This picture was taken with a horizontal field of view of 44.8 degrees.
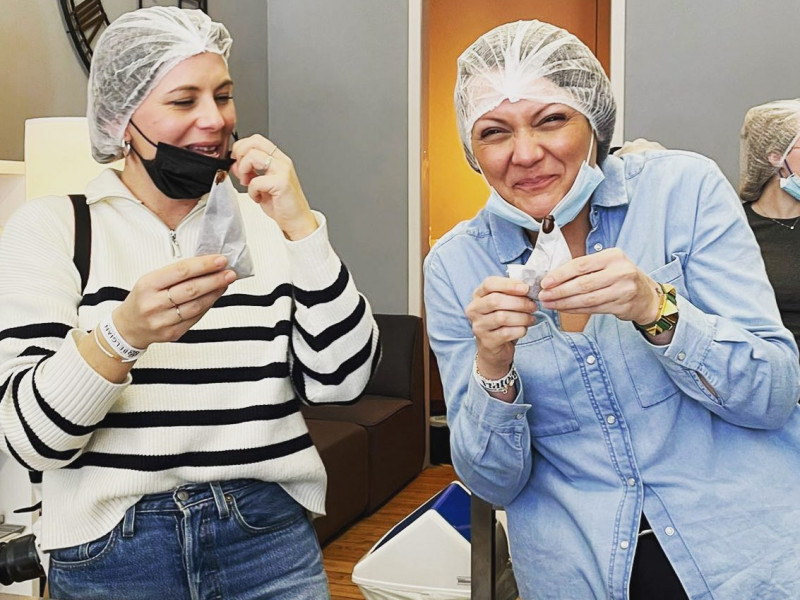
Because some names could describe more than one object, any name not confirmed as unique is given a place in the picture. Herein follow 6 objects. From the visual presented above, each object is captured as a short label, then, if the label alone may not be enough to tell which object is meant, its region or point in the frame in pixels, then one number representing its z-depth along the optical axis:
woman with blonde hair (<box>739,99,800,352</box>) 2.72
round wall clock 3.63
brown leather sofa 3.85
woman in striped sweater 1.29
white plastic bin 2.39
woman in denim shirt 1.35
